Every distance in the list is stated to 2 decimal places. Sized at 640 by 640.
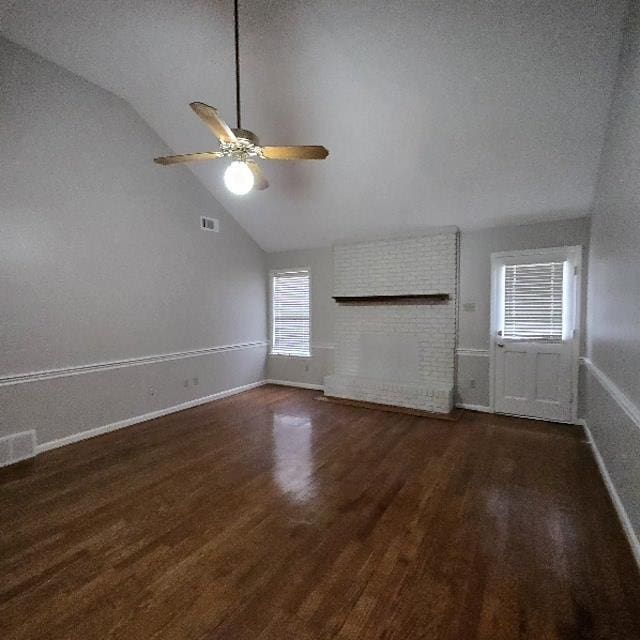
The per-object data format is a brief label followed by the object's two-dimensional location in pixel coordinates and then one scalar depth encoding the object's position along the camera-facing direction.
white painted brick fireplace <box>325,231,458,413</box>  4.75
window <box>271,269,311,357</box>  6.02
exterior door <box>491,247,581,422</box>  4.03
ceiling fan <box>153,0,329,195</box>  2.11
